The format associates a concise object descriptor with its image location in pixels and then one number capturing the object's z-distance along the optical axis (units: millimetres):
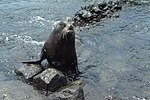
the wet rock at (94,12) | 13264
